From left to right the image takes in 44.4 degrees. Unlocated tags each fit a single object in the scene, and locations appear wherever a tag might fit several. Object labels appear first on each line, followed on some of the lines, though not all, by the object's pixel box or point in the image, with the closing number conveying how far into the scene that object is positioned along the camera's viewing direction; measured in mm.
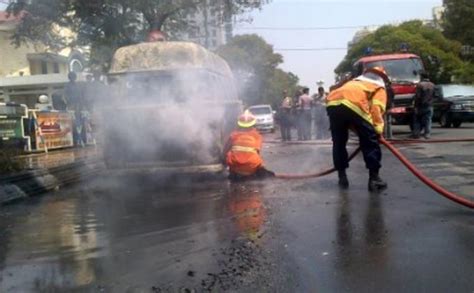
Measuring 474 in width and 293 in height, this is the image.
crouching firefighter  7957
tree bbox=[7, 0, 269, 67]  16578
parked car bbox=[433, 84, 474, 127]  20734
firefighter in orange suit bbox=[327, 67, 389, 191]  6652
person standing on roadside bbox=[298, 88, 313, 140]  17156
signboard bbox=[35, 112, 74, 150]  13922
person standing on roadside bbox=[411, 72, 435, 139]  14703
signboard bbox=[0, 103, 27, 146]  13234
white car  30078
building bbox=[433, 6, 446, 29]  53344
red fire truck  17328
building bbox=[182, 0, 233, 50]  21609
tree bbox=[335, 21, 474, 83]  37903
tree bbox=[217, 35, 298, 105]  15789
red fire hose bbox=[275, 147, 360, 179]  7859
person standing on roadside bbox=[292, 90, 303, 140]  17438
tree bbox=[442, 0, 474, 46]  42847
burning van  8039
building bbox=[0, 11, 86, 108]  26052
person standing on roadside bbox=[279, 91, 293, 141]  17781
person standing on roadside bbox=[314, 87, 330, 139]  17469
